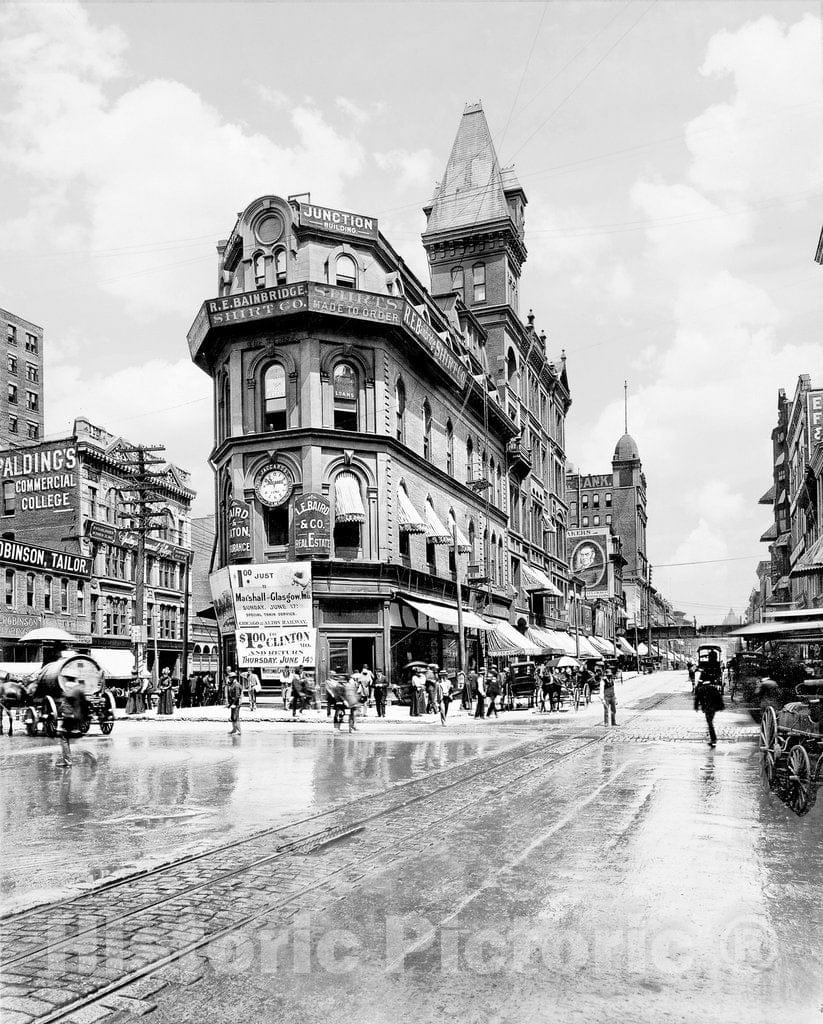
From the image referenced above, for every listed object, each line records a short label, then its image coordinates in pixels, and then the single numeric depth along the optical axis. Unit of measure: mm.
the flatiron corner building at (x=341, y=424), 38281
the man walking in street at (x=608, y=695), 27828
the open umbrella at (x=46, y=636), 34031
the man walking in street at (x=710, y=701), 19953
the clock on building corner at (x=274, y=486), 38500
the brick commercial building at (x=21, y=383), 90562
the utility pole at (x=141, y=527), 39250
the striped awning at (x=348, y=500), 37853
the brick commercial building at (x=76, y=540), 60531
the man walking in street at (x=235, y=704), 25969
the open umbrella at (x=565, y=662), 46150
